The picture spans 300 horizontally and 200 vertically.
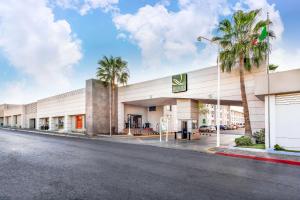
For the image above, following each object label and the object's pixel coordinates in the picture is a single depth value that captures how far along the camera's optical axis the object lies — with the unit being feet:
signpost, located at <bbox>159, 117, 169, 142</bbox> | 83.04
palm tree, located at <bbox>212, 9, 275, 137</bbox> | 62.80
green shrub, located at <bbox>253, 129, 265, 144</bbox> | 62.23
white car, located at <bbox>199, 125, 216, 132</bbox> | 155.77
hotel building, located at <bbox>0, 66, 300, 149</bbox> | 50.85
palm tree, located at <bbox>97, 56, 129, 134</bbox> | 112.57
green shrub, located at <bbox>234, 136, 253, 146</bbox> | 59.72
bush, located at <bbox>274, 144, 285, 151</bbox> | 50.24
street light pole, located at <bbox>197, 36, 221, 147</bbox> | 59.87
